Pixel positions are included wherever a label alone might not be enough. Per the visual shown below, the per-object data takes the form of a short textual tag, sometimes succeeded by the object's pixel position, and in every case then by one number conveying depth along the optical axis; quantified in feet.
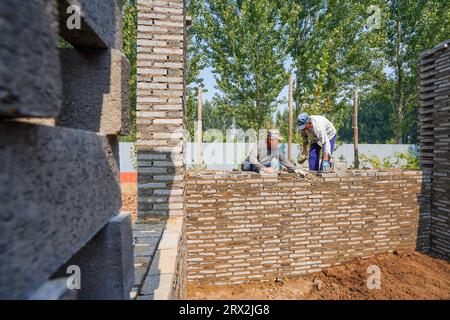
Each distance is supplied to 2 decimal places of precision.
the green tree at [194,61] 42.33
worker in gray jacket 17.63
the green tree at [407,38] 48.34
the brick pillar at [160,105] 11.39
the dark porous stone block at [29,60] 1.56
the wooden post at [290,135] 28.23
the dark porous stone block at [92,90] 3.81
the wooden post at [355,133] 27.04
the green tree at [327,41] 45.11
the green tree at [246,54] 41.65
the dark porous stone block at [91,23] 2.99
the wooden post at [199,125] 27.17
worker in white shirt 17.69
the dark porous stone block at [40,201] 1.72
